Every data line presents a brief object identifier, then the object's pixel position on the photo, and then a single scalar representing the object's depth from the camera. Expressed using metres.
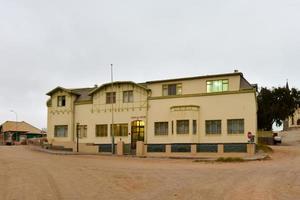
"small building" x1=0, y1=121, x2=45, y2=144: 65.93
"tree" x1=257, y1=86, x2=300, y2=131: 50.53
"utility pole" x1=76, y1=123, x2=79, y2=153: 36.09
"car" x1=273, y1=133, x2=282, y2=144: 49.99
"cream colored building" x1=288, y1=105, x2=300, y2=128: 91.65
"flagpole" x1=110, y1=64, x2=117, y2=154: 34.47
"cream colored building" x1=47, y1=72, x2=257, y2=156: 30.21
